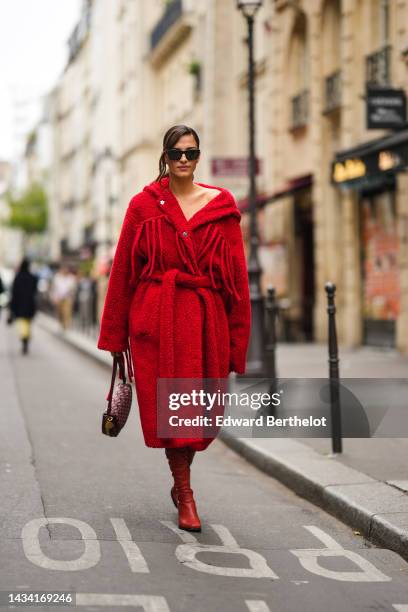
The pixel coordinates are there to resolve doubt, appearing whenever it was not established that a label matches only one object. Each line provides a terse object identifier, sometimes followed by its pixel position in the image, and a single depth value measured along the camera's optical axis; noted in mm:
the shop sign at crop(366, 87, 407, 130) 17953
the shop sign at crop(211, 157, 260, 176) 16750
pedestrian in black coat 23547
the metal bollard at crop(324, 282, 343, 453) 8305
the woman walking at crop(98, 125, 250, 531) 6020
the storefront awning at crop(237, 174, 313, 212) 24203
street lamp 15039
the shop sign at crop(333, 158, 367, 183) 18719
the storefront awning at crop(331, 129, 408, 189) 17047
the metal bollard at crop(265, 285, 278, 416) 10477
